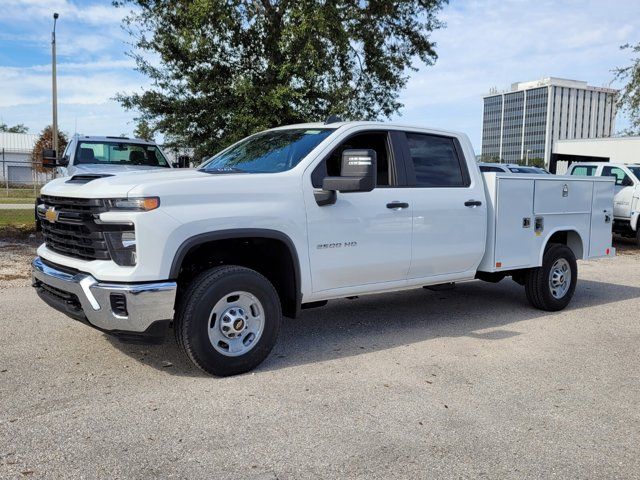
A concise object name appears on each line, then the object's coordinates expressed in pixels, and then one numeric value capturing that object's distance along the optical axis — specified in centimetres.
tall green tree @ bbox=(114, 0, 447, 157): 1275
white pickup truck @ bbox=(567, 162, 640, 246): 1437
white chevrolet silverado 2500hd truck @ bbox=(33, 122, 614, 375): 417
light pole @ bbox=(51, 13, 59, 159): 1947
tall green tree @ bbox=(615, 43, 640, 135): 2536
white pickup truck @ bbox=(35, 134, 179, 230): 1066
